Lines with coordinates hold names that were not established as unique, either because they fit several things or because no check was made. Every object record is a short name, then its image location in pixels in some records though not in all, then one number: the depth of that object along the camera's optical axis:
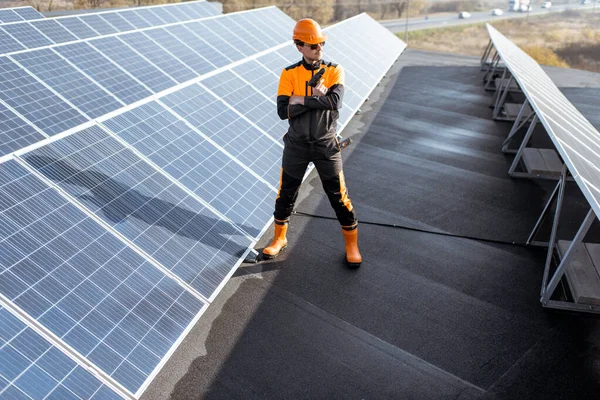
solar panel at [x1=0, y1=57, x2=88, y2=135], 6.17
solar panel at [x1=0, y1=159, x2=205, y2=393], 3.56
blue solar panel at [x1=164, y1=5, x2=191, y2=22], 17.56
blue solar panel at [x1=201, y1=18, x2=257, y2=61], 12.37
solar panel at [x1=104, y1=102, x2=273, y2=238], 5.59
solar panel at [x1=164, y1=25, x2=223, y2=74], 10.49
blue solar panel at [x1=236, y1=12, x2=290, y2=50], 13.50
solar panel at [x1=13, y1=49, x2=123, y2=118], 7.03
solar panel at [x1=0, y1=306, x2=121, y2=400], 3.09
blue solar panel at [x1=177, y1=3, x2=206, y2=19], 18.56
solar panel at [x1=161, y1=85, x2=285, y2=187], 6.55
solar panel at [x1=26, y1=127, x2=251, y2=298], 4.57
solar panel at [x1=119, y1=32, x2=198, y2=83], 9.39
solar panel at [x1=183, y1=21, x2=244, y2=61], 11.59
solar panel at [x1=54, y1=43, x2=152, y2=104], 7.79
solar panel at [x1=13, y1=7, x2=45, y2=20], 14.45
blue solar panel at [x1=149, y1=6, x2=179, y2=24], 16.67
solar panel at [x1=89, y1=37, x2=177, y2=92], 8.62
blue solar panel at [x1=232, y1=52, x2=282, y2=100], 8.61
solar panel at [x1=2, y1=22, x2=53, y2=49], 10.83
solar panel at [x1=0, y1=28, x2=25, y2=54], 10.21
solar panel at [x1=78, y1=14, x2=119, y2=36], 13.33
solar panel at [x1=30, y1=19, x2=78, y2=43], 11.80
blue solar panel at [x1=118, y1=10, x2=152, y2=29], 15.11
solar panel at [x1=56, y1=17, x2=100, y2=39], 12.50
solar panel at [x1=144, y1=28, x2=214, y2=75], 10.10
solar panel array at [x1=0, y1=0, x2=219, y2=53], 11.03
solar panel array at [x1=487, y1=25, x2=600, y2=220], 4.99
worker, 4.96
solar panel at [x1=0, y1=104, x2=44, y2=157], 5.38
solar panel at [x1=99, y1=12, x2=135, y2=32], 14.13
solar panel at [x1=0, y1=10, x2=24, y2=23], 13.69
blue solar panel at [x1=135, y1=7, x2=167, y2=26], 15.89
